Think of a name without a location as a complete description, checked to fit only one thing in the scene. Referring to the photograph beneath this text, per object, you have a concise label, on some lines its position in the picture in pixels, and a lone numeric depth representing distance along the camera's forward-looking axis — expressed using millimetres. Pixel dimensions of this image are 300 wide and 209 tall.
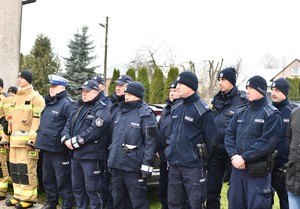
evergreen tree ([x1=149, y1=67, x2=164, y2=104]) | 27219
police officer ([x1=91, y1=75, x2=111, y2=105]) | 6159
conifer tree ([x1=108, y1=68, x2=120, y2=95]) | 26412
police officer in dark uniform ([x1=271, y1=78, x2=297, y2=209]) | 4887
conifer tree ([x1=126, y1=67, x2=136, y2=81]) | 27891
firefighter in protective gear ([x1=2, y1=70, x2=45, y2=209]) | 6363
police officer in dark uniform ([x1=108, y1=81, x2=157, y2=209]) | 4992
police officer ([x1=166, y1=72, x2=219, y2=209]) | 4656
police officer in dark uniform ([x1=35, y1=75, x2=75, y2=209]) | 5973
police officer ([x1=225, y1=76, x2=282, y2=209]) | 4320
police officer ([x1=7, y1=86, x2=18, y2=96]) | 7368
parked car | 5980
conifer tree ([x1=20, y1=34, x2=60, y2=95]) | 33469
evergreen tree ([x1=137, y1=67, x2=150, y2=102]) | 28562
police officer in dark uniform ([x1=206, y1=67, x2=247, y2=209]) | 5375
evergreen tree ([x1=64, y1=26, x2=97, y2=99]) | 30891
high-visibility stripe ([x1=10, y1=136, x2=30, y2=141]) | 6395
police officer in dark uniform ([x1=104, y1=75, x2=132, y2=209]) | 5801
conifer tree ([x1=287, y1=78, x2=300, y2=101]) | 47000
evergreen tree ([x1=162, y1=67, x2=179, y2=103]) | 26125
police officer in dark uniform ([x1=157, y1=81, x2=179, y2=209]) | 5422
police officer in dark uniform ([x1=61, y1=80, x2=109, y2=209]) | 5434
